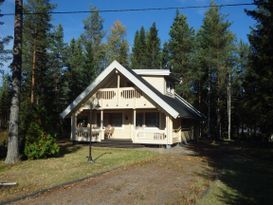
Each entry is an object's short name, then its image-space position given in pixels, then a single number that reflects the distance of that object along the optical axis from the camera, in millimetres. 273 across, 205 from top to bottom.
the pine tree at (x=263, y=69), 16484
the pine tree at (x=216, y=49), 38125
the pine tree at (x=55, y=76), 38731
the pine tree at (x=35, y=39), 34219
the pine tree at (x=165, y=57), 49075
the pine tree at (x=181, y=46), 43812
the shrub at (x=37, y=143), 15484
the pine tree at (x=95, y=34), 51481
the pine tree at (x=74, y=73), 42812
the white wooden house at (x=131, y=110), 21734
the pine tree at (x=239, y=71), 40719
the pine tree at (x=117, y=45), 51906
